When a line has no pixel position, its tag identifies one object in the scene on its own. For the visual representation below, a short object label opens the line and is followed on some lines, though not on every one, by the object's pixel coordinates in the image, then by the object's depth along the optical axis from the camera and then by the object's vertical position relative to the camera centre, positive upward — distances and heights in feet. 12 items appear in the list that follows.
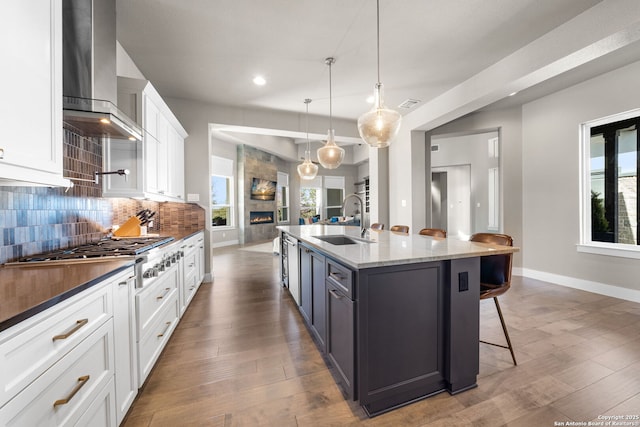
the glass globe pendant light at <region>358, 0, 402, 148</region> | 7.61 +2.72
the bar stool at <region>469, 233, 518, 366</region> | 6.05 -1.56
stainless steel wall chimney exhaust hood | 5.28 +3.17
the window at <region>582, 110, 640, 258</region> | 10.31 +1.17
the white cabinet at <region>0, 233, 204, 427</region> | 2.39 -1.80
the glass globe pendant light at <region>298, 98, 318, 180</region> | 15.60 +2.68
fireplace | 27.30 -0.49
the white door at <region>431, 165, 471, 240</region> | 23.20 +1.07
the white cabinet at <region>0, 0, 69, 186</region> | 3.18 +1.72
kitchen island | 4.48 -2.05
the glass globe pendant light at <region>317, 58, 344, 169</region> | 11.36 +2.66
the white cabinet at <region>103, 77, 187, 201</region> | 7.42 +1.97
